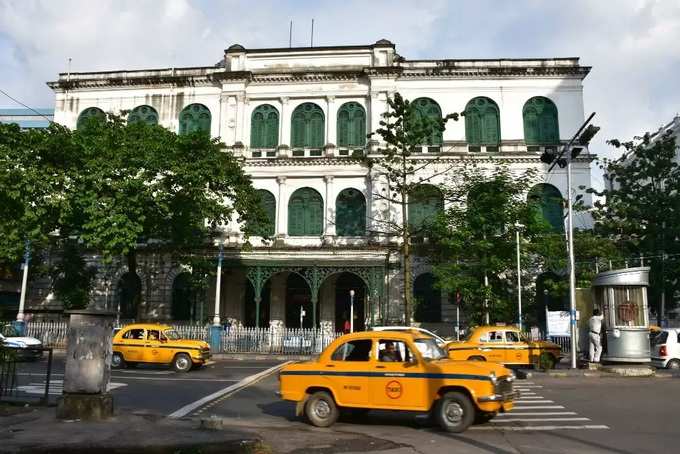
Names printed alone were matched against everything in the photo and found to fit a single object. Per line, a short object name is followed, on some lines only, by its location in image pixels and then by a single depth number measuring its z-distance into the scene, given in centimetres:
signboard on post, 2544
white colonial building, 3388
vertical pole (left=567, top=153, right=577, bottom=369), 1895
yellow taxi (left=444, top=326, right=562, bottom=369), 1934
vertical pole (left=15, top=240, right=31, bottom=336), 2947
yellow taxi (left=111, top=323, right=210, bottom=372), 2061
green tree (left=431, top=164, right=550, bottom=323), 2786
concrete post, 1005
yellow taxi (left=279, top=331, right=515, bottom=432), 966
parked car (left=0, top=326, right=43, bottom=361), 2140
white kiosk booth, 1848
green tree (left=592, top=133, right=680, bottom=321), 3231
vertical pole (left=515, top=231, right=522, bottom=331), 2646
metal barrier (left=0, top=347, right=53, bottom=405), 1130
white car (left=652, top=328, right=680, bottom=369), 2092
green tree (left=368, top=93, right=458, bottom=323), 2807
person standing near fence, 1885
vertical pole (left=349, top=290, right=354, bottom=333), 3237
